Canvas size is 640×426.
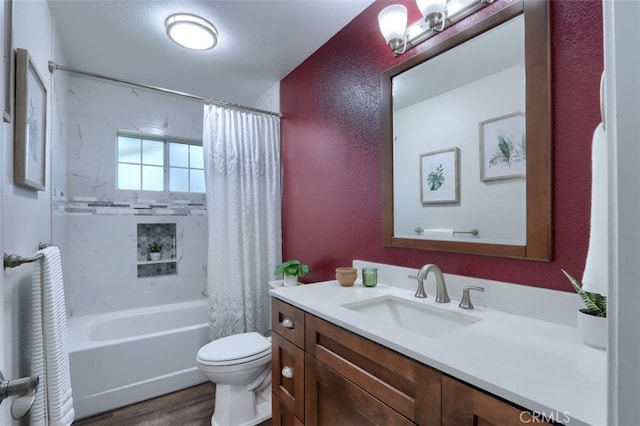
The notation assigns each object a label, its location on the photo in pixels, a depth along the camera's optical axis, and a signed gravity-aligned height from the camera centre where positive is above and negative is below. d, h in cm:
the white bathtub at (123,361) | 191 -104
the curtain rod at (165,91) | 174 +88
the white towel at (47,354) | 96 -47
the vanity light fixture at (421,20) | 124 +88
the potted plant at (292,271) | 207 -40
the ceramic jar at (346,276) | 157 -34
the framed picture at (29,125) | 99 +35
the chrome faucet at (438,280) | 121 -28
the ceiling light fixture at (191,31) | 175 +114
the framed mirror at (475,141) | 103 +31
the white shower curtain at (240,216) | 229 -1
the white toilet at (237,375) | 169 -96
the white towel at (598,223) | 71 -3
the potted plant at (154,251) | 286 -36
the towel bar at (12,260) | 78 -13
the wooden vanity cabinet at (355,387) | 68 -53
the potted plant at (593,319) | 78 -29
